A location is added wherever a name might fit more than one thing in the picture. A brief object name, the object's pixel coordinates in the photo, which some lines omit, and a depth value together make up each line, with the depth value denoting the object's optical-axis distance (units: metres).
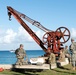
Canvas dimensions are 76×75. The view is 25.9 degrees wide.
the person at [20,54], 10.11
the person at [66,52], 12.77
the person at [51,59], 10.59
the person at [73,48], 9.61
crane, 14.98
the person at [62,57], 12.51
